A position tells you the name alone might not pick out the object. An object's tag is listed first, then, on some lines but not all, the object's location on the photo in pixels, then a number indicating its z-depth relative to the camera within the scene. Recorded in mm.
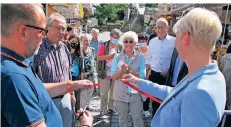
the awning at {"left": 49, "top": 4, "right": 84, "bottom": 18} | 6646
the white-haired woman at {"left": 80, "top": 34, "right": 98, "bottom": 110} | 3226
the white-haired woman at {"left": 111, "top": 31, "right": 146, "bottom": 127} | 2511
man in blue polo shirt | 820
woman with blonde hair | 936
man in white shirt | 2926
